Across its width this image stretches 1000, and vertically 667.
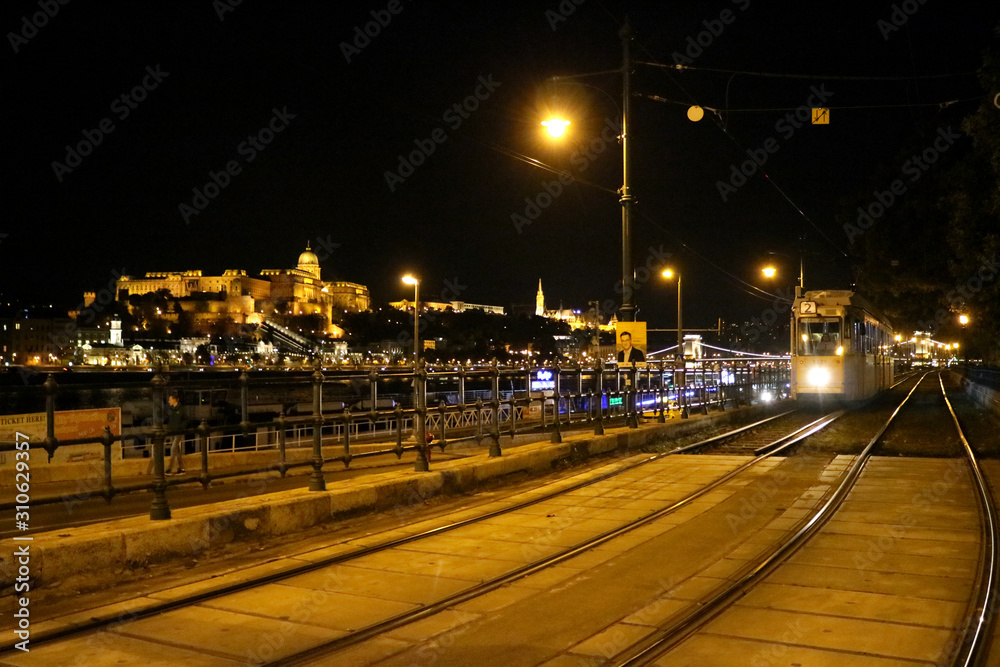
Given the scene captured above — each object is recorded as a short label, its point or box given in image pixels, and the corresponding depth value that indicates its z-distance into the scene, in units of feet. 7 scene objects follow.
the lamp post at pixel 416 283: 96.73
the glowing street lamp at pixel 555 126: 46.70
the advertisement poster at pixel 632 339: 52.01
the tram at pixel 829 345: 89.61
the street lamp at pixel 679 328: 99.72
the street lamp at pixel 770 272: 107.55
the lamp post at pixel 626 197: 49.14
